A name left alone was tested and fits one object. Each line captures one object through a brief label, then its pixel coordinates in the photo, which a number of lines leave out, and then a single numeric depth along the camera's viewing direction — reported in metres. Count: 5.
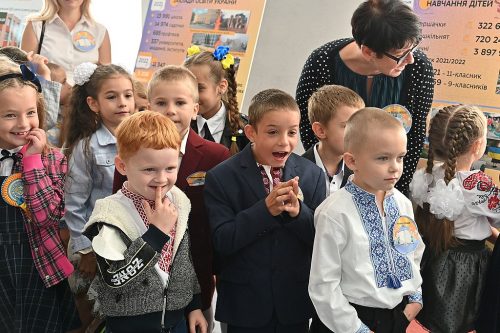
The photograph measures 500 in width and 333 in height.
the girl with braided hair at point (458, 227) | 2.65
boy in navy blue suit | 2.04
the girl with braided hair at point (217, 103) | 2.90
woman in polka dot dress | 2.56
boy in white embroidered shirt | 1.89
